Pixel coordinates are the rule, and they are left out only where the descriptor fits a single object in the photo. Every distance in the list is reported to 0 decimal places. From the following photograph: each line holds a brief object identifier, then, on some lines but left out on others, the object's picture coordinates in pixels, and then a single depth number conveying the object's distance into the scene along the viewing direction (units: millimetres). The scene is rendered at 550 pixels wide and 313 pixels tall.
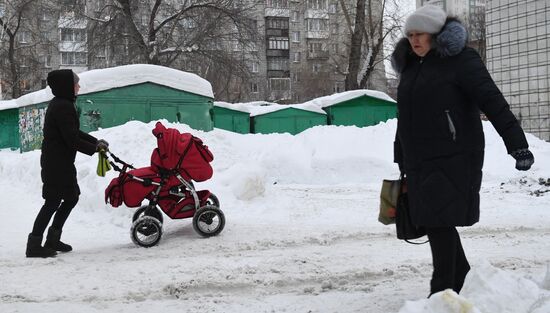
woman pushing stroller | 5461
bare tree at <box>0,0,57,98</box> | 31428
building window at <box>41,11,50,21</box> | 26502
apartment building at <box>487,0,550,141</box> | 11180
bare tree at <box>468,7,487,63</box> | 33762
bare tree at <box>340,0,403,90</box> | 26516
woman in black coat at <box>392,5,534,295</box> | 3211
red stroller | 5867
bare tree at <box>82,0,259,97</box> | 24797
